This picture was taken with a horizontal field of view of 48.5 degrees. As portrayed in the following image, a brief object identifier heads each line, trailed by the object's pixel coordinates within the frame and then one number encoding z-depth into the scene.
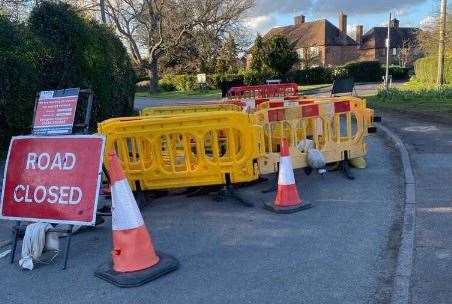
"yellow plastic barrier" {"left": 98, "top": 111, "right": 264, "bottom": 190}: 5.97
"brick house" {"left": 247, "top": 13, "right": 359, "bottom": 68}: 76.75
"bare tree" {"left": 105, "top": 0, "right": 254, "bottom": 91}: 40.06
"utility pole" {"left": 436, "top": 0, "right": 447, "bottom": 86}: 23.84
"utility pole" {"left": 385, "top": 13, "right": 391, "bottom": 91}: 24.40
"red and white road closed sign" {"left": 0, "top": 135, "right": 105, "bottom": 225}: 4.59
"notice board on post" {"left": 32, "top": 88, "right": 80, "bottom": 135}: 5.14
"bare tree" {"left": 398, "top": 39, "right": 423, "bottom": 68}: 72.25
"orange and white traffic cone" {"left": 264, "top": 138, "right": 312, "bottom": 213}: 5.90
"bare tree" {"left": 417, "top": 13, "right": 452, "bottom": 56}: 25.94
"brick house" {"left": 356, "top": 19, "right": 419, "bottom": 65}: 84.81
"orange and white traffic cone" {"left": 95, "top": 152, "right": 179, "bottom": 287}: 4.24
